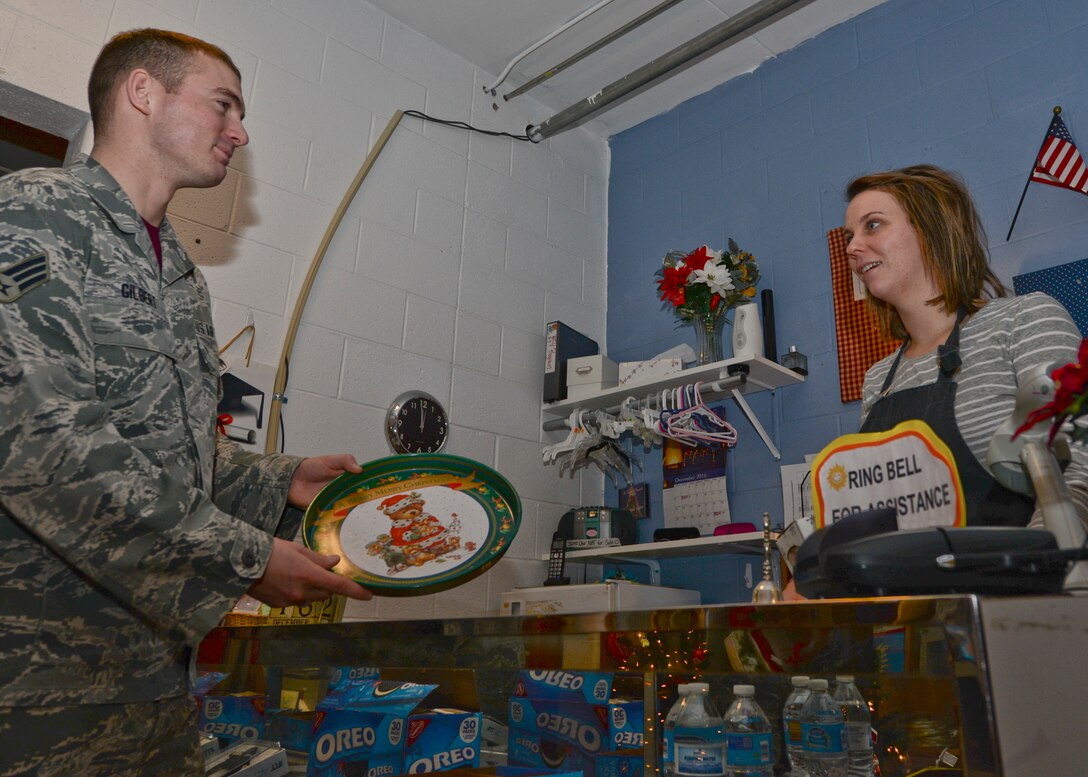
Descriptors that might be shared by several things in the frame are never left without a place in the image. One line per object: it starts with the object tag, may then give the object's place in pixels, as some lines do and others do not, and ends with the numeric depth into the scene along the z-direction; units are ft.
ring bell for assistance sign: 2.76
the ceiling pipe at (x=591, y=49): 10.25
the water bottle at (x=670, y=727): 2.91
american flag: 7.72
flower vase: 9.98
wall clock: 9.35
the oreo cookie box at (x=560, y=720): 2.98
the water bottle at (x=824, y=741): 3.18
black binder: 11.01
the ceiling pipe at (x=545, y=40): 10.55
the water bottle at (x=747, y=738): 2.86
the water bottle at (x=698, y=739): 2.75
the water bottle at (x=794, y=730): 2.97
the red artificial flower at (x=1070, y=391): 1.90
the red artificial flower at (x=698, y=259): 10.21
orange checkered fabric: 9.01
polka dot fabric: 7.61
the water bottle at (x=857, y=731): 3.14
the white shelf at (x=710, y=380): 9.36
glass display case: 1.59
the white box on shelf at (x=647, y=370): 10.02
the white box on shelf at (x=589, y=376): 10.80
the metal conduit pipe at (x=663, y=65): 9.95
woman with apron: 2.93
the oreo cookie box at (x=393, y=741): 3.07
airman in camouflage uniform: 3.03
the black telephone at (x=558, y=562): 10.03
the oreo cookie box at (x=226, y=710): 4.00
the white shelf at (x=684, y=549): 8.78
